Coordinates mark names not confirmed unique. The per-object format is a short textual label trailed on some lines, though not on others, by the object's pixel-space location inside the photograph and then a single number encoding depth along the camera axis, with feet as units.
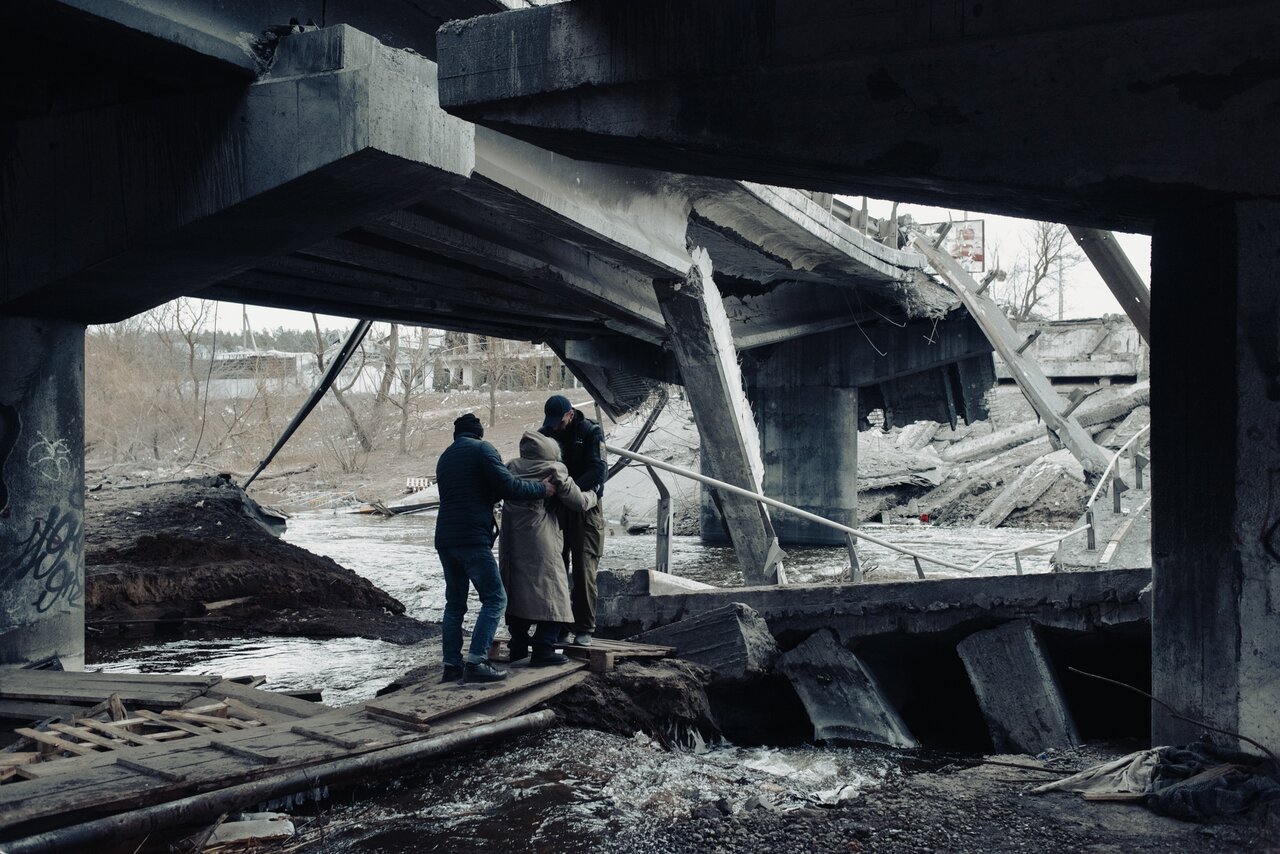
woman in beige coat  22.57
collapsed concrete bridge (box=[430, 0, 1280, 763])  13.26
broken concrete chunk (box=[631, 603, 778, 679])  24.20
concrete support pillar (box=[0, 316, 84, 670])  25.63
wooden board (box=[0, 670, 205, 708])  21.52
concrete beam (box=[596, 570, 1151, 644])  22.59
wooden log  13.85
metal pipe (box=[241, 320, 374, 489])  57.26
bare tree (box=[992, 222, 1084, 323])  163.84
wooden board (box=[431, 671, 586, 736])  19.40
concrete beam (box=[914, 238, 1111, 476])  55.57
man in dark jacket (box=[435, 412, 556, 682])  21.74
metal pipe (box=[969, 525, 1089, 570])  34.76
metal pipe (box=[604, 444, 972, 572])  31.83
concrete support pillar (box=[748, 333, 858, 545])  72.49
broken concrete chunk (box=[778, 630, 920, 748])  24.35
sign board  123.03
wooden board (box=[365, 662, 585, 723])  19.48
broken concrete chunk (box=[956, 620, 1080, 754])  22.44
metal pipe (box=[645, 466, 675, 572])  36.70
